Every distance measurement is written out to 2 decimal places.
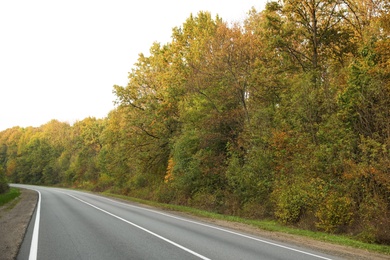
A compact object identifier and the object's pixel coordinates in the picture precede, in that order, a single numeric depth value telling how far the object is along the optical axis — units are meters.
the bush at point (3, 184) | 36.70
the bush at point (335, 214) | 11.86
